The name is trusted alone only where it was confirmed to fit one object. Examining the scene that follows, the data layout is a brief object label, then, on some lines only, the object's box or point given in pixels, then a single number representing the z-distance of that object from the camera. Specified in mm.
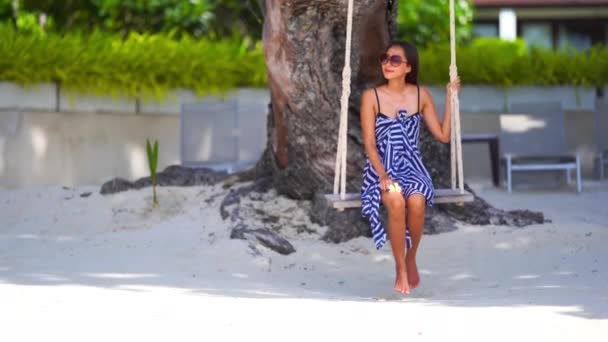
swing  13014
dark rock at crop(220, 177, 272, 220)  17059
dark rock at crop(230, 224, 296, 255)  15454
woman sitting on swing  12906
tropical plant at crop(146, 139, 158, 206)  18083
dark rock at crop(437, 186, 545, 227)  16626
